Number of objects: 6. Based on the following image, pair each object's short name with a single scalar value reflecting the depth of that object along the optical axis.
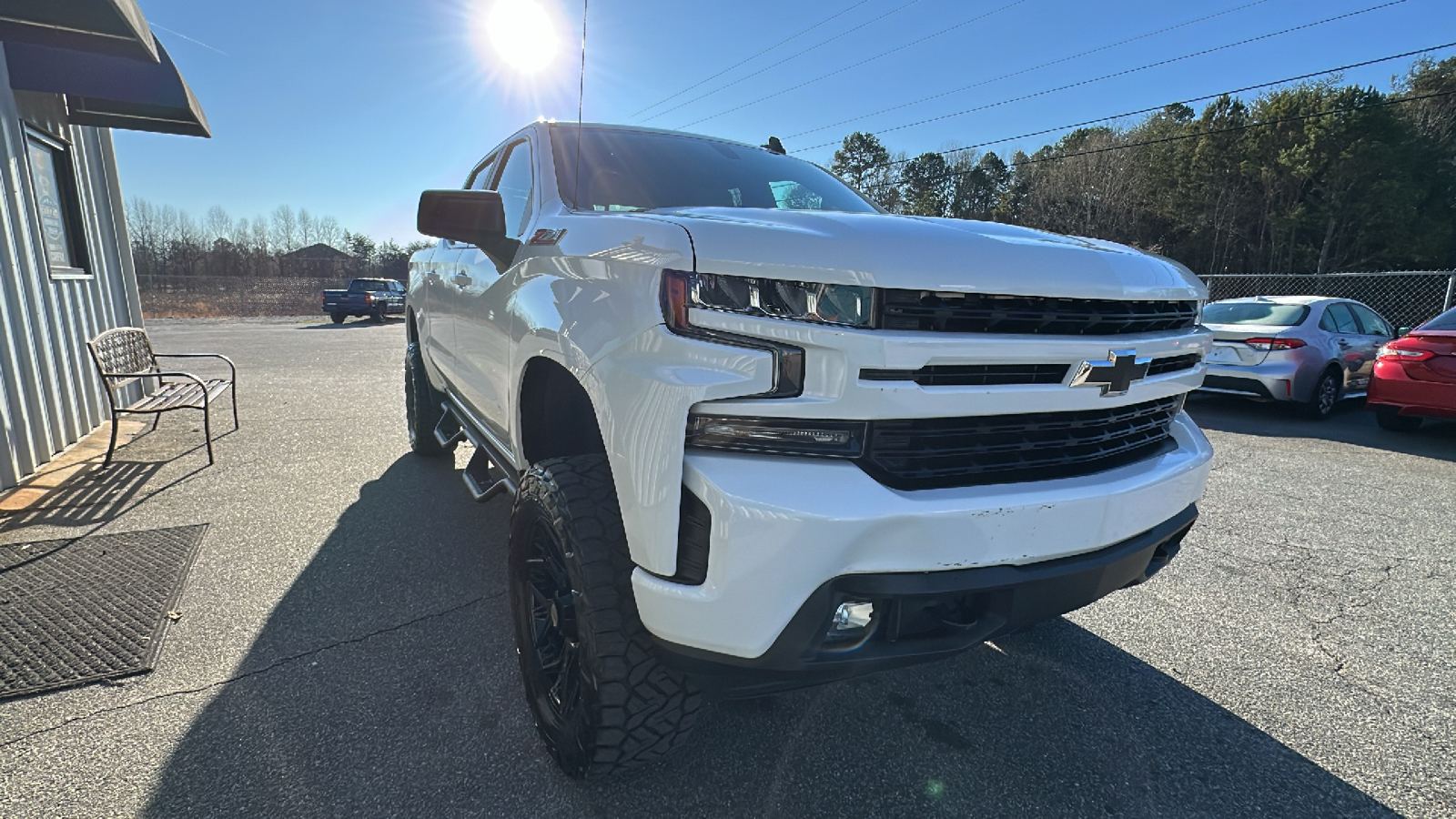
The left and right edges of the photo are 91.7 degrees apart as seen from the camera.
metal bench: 4.65
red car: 5.86
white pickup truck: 1.38
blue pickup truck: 25.20
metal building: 4.29
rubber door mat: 2.34
